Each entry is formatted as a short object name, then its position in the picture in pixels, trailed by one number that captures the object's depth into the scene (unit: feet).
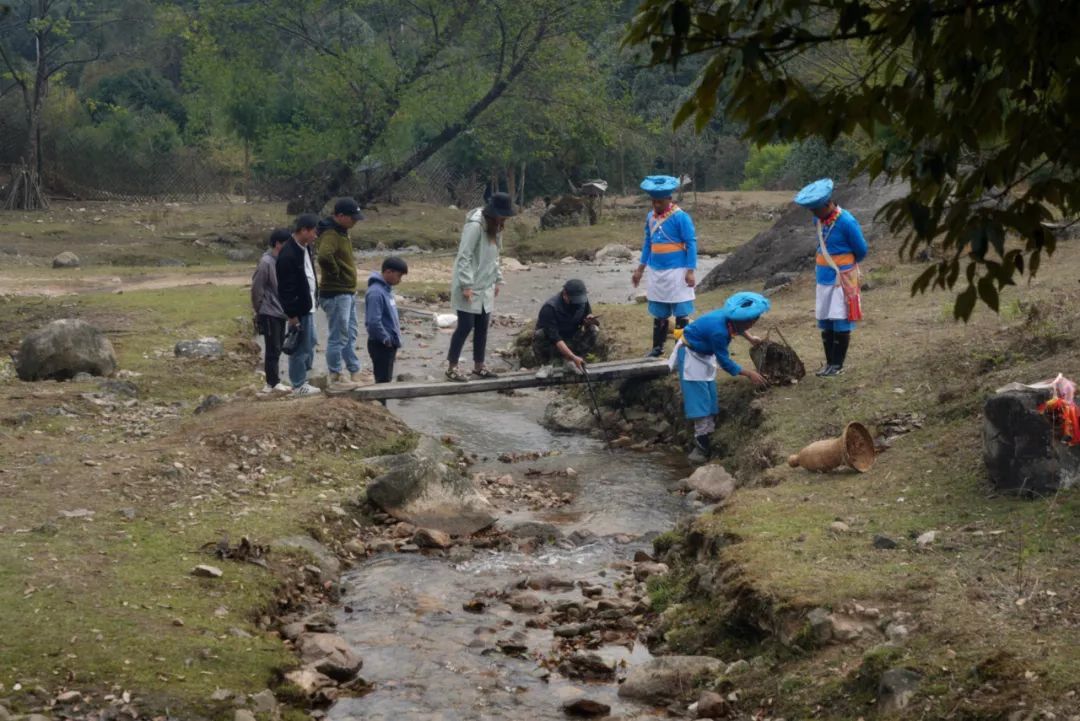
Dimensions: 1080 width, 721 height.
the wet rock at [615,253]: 101.71
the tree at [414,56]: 95.55
